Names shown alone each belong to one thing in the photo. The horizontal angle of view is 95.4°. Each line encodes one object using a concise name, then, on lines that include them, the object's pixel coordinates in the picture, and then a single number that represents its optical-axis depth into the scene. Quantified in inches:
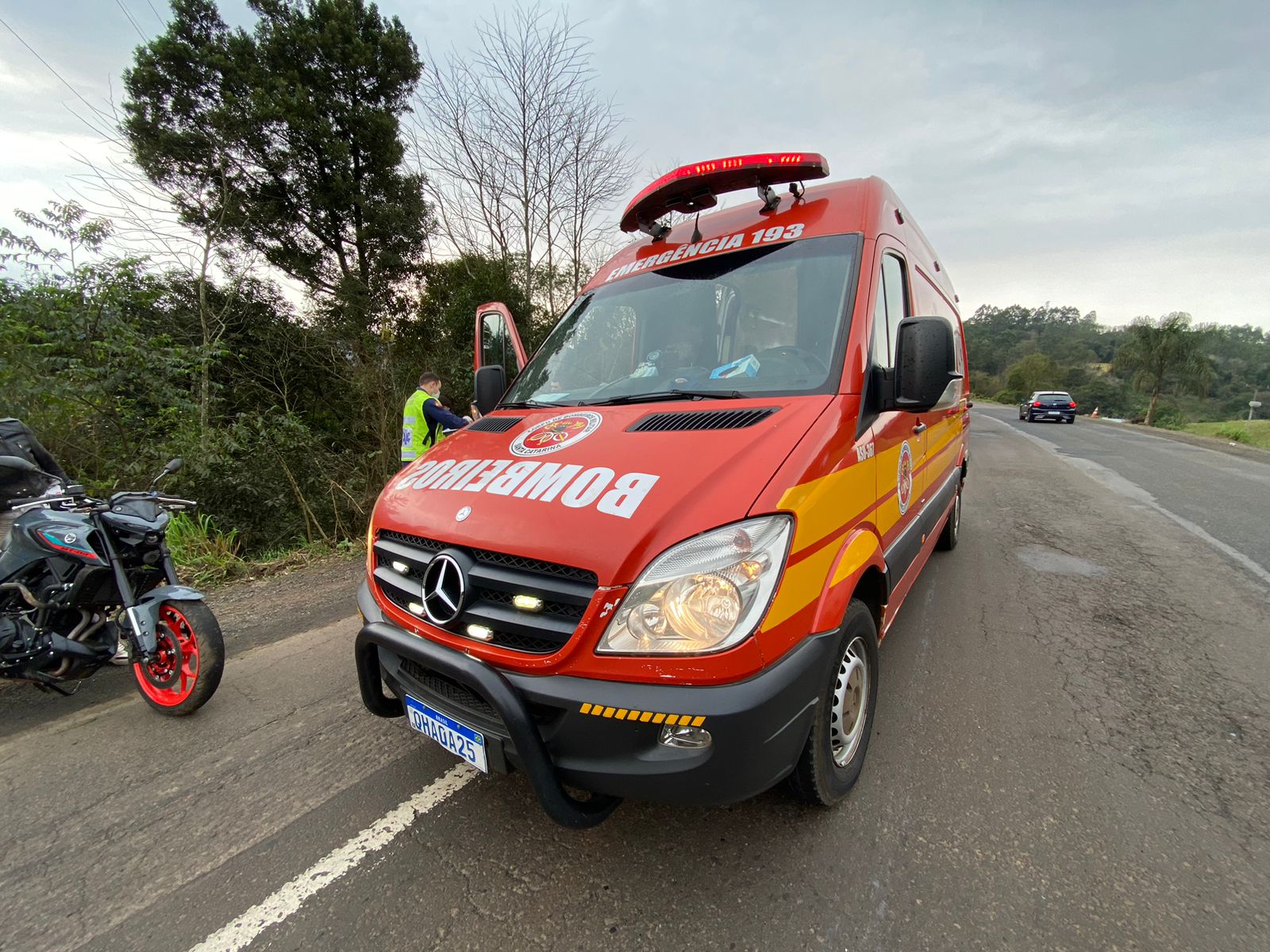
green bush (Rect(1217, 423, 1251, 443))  829.8
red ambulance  62.2
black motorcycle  108.0
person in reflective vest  237.0
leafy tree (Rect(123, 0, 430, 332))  511.5
